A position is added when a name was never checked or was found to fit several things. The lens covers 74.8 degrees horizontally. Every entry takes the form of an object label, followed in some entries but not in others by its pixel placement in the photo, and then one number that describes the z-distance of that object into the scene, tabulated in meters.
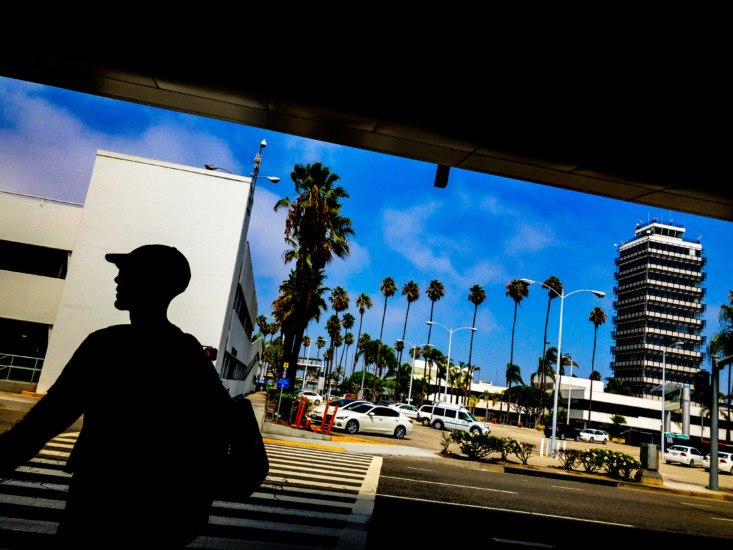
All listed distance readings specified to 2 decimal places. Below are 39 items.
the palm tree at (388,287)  75.31
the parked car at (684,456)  34.66
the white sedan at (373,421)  23.84
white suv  36.12
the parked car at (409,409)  46.99
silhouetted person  1.58
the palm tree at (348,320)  94.94
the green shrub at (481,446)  18.05
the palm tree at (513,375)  90.93
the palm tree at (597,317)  83.88
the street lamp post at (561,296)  26.80
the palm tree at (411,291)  77.75
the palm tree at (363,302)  83.62
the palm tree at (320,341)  109.55
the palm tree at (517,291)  72.38
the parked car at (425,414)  42.34
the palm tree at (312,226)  26.06
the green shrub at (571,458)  18.69
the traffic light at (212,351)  10.88
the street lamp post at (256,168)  23.28
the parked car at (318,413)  23.33
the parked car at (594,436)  53.82
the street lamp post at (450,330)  51.06
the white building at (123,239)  21.74
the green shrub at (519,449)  18.13
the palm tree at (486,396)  88.15
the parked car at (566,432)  41.72
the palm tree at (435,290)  76.62
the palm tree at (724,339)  35.47
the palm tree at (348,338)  105.78
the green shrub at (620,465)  17.88
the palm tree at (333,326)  88.50
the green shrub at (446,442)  19.15
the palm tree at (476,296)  75.19
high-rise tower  125.31
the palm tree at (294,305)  25.95
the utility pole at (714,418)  18.86
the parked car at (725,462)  31.20
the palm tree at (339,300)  70.25
